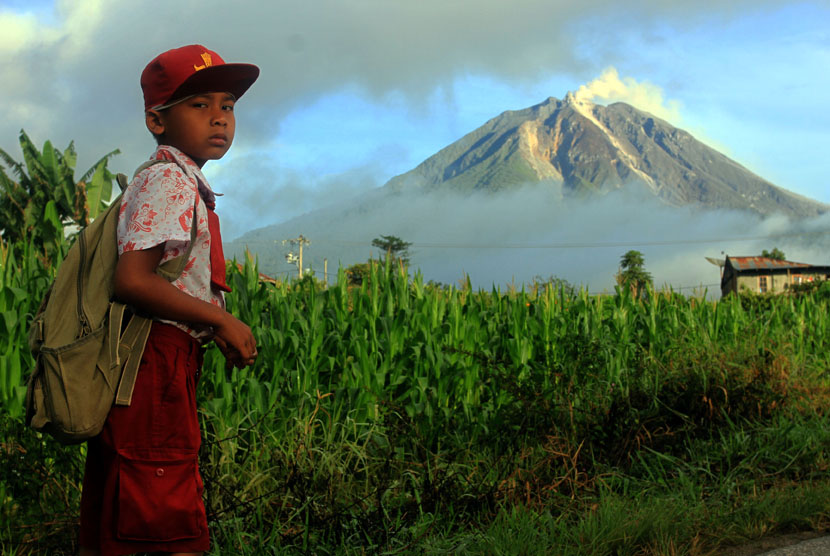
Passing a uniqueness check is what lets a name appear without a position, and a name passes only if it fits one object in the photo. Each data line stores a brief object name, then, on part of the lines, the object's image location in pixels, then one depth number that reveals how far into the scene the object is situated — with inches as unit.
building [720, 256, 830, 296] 2910.9
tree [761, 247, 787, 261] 3888.3
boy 80.2
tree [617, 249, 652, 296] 3646.7
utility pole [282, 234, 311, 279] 2159.9
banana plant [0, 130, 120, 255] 812.0
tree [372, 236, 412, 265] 4254.4
